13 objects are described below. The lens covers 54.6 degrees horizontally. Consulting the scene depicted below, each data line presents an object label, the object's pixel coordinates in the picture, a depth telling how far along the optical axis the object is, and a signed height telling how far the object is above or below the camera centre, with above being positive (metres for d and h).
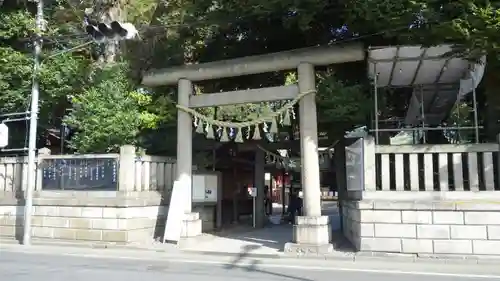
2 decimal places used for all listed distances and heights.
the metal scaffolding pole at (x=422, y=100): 14.49 +2.60
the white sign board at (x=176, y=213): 14.55 -0.72
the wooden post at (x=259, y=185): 20.50 +0.15
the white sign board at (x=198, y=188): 16.59 +0.03
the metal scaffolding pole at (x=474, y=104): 12.18 +2.08
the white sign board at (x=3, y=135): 16.02 +1.84
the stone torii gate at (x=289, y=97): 12.94 +2.72
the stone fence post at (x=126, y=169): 14.58 +0.62
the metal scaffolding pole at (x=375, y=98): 13.07 +2.44
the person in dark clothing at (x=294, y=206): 22.89 -0.84
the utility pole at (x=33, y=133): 15.12 +1.86
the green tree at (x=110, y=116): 15.96 +2.47
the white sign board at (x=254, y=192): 20.42 -0.15
